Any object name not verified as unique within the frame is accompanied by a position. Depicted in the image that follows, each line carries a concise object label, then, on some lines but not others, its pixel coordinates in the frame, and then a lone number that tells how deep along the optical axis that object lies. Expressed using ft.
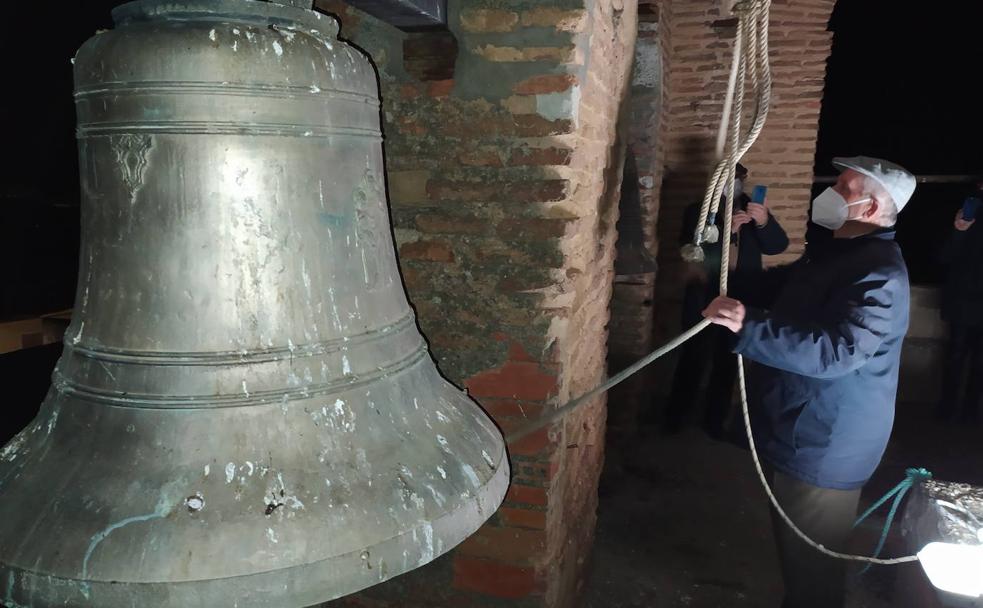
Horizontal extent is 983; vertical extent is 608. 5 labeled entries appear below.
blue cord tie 7.70
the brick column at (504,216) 6.11
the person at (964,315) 16.30
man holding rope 7.19
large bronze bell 2.43
